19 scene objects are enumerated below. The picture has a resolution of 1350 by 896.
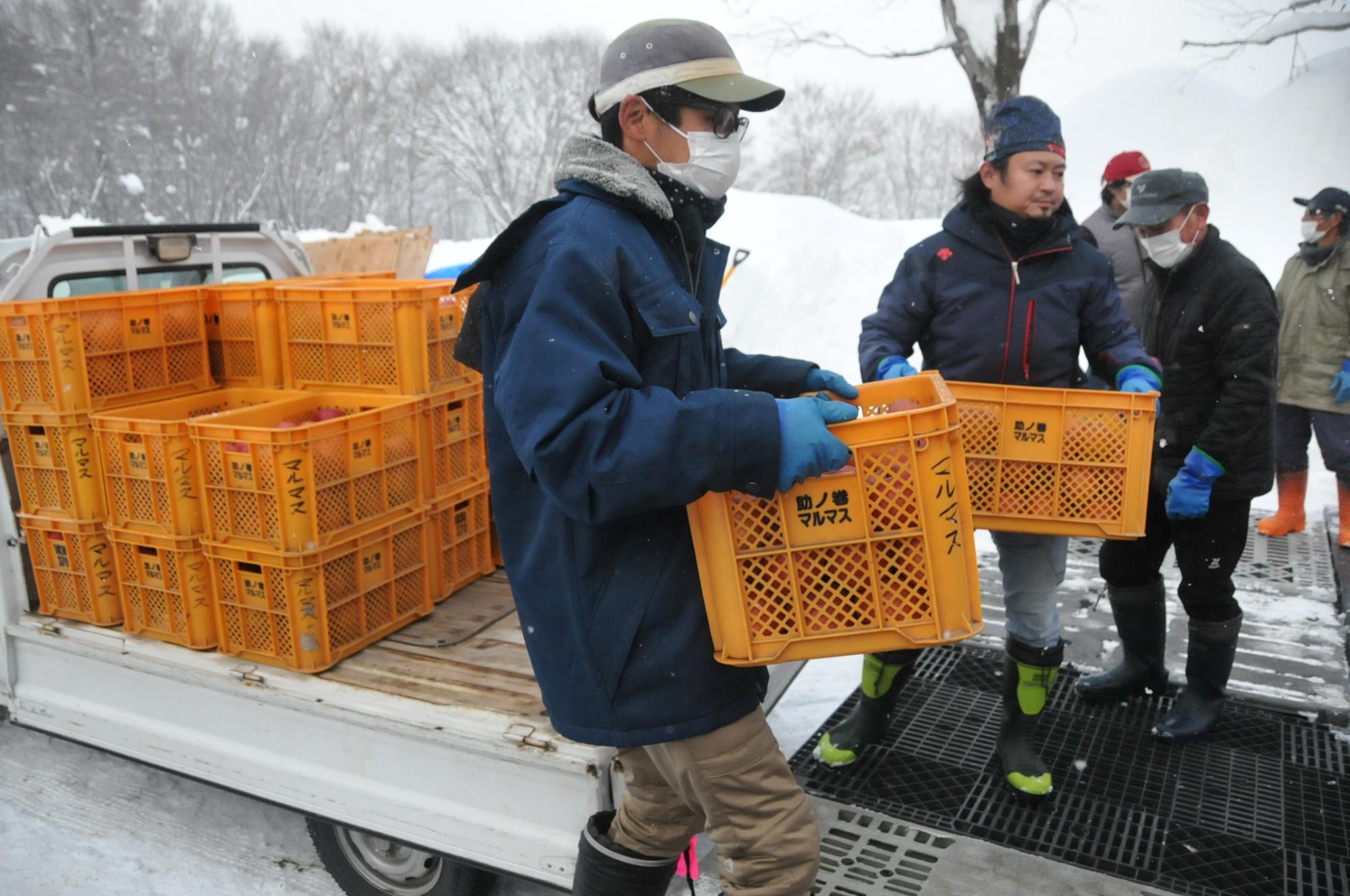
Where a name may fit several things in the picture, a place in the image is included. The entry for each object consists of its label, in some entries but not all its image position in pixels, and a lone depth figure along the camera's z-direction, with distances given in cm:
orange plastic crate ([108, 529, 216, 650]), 361
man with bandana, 337
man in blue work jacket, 178
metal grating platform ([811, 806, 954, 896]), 303
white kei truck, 289
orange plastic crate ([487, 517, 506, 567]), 466
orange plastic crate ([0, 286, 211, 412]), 376
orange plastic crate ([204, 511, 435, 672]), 344
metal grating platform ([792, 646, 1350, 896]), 317
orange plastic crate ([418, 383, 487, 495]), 417
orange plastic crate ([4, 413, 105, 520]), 379
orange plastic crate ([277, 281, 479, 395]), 408
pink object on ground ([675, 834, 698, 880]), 266
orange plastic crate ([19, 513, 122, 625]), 385
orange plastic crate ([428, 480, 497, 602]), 422
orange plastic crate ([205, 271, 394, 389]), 424
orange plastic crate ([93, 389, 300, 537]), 355
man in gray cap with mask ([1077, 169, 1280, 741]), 374
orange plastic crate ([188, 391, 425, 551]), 338
